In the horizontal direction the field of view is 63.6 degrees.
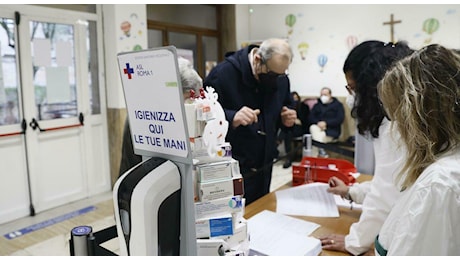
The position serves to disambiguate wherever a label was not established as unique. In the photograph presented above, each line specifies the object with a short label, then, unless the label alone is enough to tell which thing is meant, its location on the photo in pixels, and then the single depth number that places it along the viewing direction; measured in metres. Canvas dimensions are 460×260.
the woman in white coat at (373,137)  1.20
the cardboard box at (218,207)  0.85
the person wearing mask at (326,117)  5.27
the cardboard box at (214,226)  0.86
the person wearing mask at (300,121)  5.53
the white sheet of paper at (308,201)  1.62
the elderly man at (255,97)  2.00
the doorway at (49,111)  3.44
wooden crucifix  5.08
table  1.43
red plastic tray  1.96
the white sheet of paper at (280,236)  1.23
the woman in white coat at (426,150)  0.74
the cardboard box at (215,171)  0.84
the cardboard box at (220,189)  0.84
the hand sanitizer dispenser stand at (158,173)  0.69
